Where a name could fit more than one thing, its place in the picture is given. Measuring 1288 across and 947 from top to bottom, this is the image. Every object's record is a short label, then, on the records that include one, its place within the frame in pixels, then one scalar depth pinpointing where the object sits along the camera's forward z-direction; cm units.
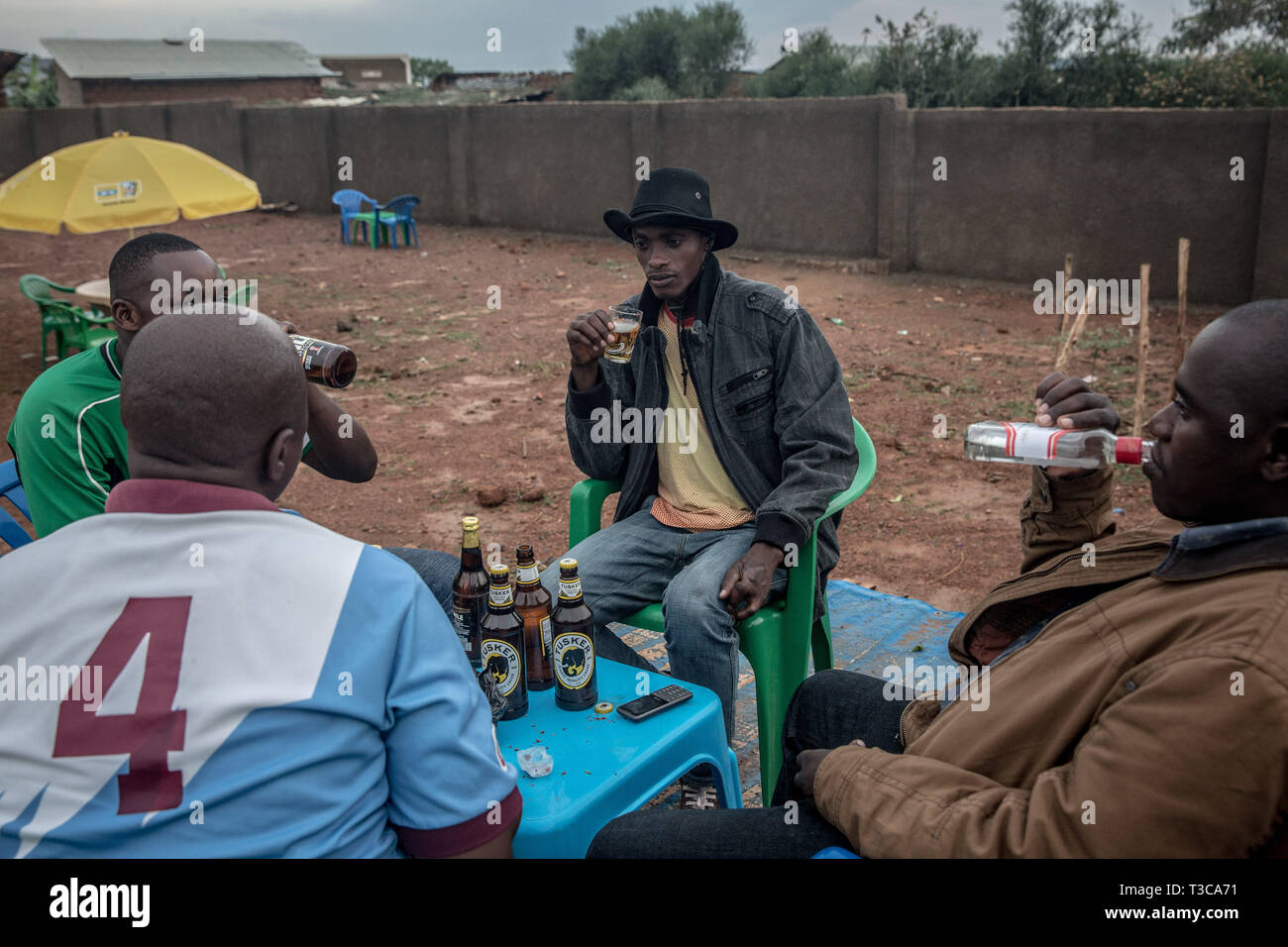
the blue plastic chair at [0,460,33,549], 334
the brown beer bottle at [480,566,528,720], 241
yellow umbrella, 872
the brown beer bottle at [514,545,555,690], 252
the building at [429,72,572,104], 2863
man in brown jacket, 151
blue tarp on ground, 407
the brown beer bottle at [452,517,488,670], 255
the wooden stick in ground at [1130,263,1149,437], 666
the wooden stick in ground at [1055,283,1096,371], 780
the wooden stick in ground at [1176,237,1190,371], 644
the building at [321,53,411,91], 4784
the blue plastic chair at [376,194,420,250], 1736
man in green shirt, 281
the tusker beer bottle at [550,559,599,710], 247
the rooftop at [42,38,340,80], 3588
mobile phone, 246
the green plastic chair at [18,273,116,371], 917
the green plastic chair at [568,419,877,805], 325
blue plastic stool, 213
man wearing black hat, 335
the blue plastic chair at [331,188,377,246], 1773
